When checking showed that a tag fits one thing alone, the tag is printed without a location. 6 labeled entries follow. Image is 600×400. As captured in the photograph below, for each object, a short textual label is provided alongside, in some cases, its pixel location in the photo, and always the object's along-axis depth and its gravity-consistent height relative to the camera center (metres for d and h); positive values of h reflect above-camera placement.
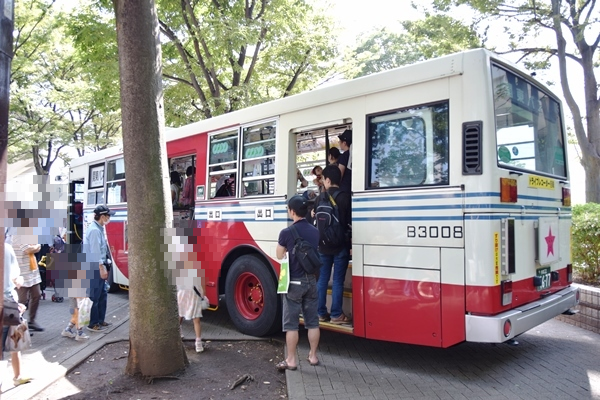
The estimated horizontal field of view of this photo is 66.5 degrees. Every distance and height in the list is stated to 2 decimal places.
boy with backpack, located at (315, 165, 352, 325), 5.28 -0.31
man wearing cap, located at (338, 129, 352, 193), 5.83 +0.74
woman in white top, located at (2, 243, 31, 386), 4.46 -0.68
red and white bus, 4.21 +0.11
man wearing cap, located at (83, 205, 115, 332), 6.47 -0.66
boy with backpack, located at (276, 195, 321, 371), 4.77 -0.68
